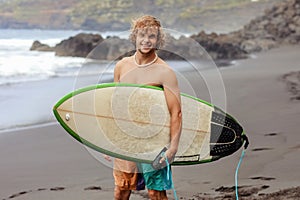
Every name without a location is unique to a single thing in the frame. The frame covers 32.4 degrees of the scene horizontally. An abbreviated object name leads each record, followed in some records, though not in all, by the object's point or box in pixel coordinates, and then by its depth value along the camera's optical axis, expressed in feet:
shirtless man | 8.27
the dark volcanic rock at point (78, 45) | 70.91
